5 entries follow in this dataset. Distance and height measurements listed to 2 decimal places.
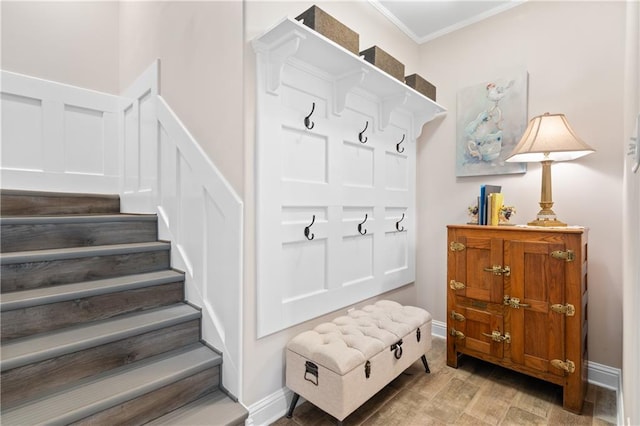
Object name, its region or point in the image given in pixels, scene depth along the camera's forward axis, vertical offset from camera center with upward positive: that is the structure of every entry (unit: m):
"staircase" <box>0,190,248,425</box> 1.28 -0.59
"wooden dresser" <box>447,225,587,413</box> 1.74 -0.56
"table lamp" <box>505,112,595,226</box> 1.83 +0.38
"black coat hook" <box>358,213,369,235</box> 2.23 -0.10
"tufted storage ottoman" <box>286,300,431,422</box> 1.48 -0.77
